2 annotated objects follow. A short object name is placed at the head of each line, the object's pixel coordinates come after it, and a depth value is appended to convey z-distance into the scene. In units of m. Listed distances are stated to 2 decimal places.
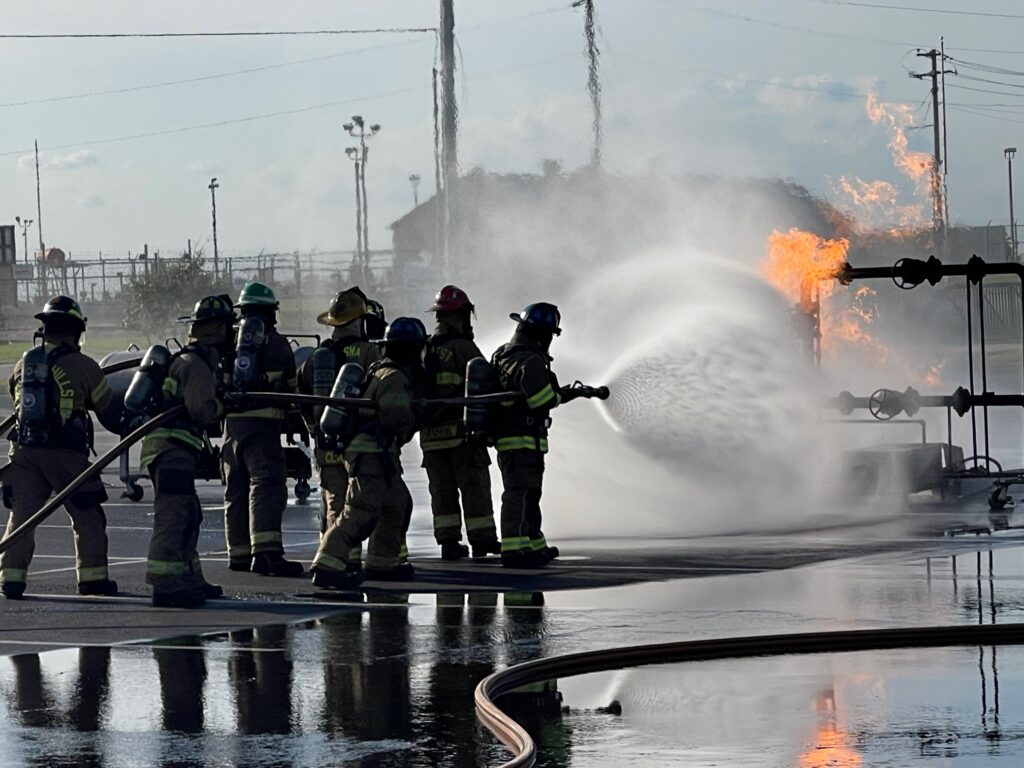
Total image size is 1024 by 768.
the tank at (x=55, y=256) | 71.09
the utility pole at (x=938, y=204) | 43.44
